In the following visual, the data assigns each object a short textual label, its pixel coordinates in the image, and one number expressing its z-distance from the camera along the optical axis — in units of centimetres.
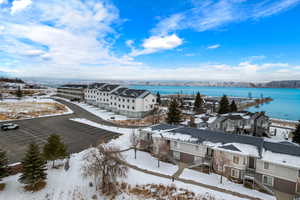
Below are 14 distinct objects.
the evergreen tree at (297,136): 2808
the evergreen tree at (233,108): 5305
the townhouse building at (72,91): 8294
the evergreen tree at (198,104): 6062
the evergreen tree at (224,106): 5071
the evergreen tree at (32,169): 1564
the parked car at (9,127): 3312
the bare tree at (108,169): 1594
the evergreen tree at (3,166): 1545
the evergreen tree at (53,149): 1883
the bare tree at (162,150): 2188
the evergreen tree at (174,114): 3931
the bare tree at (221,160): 1944
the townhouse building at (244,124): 3500
